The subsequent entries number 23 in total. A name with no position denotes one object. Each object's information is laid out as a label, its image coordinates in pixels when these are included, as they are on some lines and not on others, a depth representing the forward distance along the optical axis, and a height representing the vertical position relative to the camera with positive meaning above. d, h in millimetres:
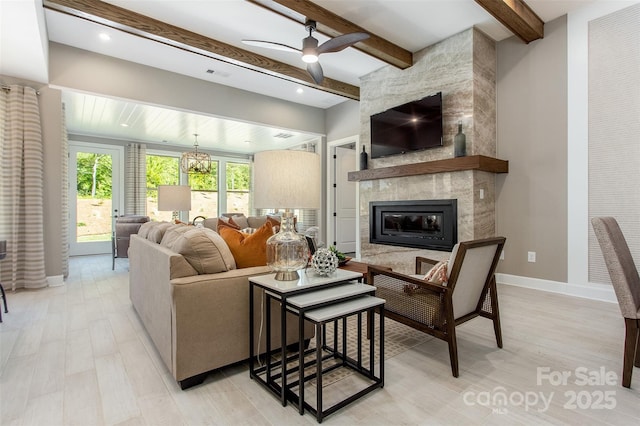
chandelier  6520 +1050
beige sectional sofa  1612 -527
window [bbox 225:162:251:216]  8820 +757
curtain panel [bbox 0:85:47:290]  3598 +291
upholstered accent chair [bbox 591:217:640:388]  1582 -396
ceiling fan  2973 +1667
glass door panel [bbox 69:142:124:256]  6686 +397
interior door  6539 +216
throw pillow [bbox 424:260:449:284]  1898 -392
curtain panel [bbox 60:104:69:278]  4031 -3
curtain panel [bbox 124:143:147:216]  7102 +729
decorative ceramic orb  1812 -296
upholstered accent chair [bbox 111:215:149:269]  4934 -302
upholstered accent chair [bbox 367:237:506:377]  1749 -514
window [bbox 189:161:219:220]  8258 +524
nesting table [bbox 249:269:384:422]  1427 -477
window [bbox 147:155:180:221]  7660 +936
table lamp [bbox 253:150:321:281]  1604 +114
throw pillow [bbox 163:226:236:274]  1717 -214
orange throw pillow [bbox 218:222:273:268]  1956 -207
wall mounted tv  3979 +1166
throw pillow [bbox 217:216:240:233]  2375 -90
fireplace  3826 -159
